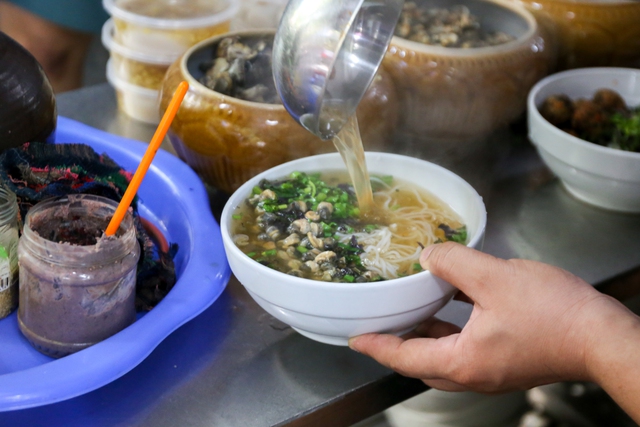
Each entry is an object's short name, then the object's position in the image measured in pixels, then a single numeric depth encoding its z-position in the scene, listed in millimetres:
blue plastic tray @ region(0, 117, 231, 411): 957
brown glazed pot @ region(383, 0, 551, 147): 1572
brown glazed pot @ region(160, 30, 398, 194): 1379
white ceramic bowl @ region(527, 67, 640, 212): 1487
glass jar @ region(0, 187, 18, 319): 1135
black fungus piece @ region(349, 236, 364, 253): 1205
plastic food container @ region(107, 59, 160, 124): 1788
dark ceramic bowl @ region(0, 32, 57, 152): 1192
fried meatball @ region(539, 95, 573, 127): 1666
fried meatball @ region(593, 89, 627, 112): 1732
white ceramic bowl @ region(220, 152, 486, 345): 988
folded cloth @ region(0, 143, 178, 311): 1169
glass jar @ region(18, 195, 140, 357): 1045
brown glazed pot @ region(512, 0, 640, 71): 1848
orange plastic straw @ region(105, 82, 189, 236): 1050
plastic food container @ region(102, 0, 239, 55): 1721
